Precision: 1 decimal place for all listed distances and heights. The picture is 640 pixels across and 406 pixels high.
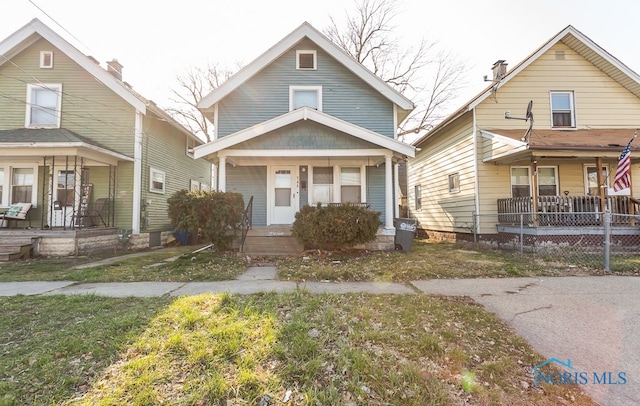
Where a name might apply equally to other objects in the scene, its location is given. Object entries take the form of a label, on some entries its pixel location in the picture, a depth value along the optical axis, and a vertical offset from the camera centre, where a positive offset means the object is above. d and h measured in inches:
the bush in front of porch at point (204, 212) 299.9 +2.3
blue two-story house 415.2 +146.3
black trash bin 363.3 -24.7
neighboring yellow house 417.7 +135.0
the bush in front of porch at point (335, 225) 303.7 -11.7
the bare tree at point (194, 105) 930.7 +347.6
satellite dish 366.9 +122.8
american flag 315.9 +46.1
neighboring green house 413.7 +123.2
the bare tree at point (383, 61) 869.2 +451.1
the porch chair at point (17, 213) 386.6 +2.4
